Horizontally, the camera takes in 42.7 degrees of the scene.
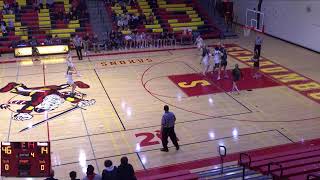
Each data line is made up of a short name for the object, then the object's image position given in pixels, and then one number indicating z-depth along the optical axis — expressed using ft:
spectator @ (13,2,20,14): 98.89
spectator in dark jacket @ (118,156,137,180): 28.89
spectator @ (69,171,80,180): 27.35
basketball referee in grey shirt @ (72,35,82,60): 79.00
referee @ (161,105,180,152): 40.32
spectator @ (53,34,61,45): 87.69
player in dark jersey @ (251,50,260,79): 65.57
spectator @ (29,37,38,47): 85.71
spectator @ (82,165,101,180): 27.88
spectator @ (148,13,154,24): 100.68
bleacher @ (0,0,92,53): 91.50
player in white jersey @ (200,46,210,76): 67.87
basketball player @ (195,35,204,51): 82.86
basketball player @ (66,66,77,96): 59.98
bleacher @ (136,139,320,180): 31.96
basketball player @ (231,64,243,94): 58.13
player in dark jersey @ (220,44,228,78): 64.95
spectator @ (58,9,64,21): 98.22
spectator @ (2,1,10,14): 97.86
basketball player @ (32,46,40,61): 82.38
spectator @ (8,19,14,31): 93.16
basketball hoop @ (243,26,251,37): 100.73
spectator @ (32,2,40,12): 100.43
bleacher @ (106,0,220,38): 99.45
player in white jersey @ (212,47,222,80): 65.05
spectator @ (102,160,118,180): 28.43
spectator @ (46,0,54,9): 102.58
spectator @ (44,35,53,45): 87.11
